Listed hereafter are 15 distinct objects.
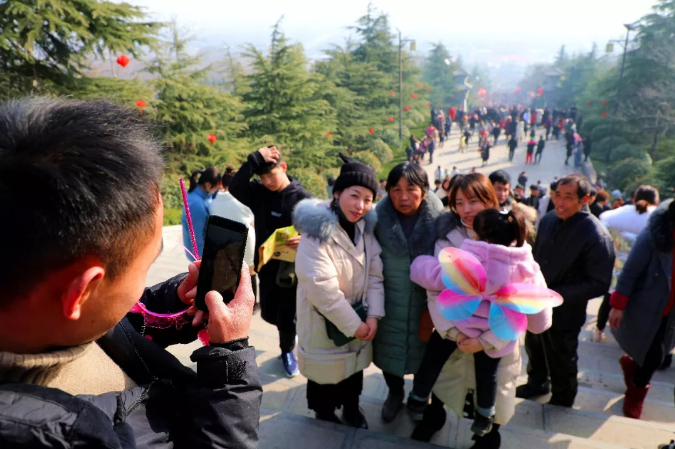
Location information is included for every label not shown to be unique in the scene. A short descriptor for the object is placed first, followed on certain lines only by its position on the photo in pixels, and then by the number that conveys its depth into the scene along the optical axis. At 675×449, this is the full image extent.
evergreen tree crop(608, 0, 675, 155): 23.44
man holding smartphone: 0.73
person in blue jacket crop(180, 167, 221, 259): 4.73
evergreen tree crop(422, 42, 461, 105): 51.28
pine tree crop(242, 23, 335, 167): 19.83
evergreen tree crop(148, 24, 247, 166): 16.27
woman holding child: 2.52
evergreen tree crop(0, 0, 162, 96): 10.91
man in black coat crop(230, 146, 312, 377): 3.78
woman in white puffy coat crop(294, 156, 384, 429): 2.77
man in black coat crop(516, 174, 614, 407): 3.21
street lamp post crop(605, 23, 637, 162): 22.64
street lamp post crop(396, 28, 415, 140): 27.62
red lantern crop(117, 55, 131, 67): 13.04
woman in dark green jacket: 2.95
